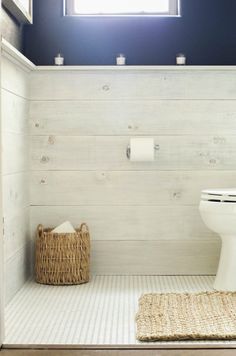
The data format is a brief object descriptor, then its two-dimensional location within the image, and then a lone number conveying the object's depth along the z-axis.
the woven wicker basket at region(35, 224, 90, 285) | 3.47
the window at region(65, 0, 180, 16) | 3.88
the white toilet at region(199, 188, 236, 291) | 3.17
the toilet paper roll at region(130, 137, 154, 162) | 3.64
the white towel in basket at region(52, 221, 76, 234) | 3.58
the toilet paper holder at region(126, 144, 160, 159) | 3.72
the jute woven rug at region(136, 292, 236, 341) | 2.46
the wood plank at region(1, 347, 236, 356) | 2.25
